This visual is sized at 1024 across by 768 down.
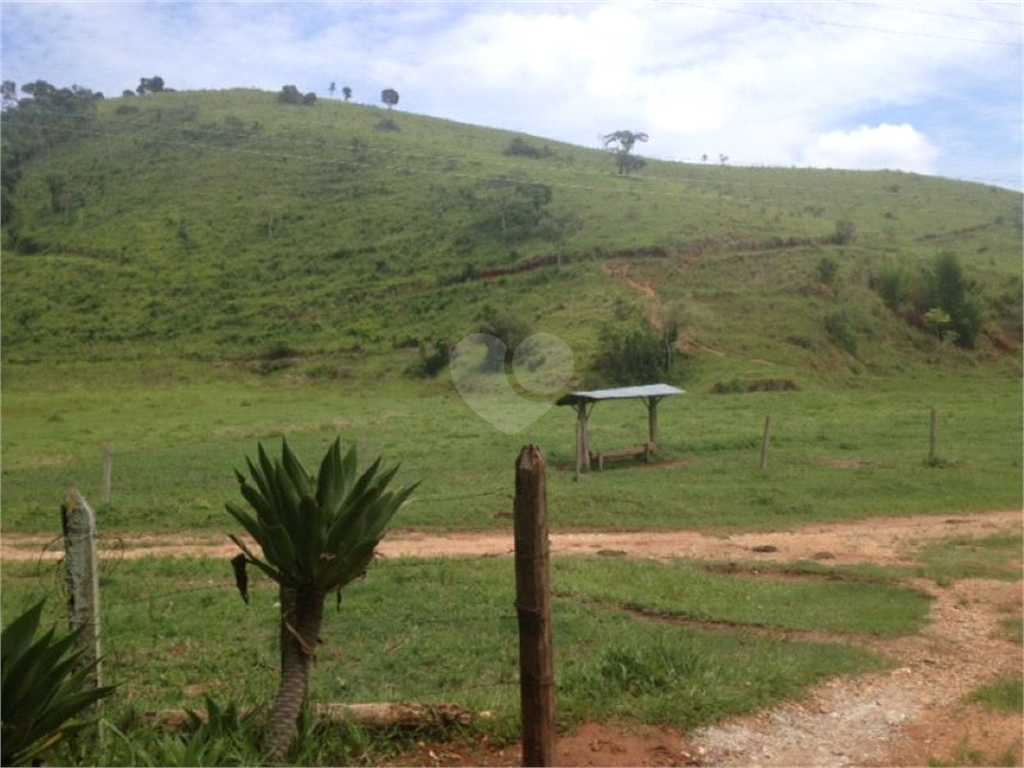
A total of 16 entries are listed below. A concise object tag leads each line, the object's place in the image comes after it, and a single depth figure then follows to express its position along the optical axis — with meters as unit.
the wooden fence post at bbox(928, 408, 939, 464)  19.80
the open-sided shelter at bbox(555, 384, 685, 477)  19.45
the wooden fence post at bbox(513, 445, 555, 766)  4.41
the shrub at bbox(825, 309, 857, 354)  39.38
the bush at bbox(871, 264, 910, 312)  43.28
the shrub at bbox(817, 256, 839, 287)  44.69
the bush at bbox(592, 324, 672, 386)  33.22
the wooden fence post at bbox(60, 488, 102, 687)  4.82
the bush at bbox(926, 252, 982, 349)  40.97
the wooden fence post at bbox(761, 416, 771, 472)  19.05
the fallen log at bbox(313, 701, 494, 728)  5.36
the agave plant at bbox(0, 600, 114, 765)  4.10
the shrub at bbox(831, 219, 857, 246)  51.97
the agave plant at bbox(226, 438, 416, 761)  4.75
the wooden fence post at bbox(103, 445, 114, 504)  16.34
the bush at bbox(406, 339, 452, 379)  35.94
